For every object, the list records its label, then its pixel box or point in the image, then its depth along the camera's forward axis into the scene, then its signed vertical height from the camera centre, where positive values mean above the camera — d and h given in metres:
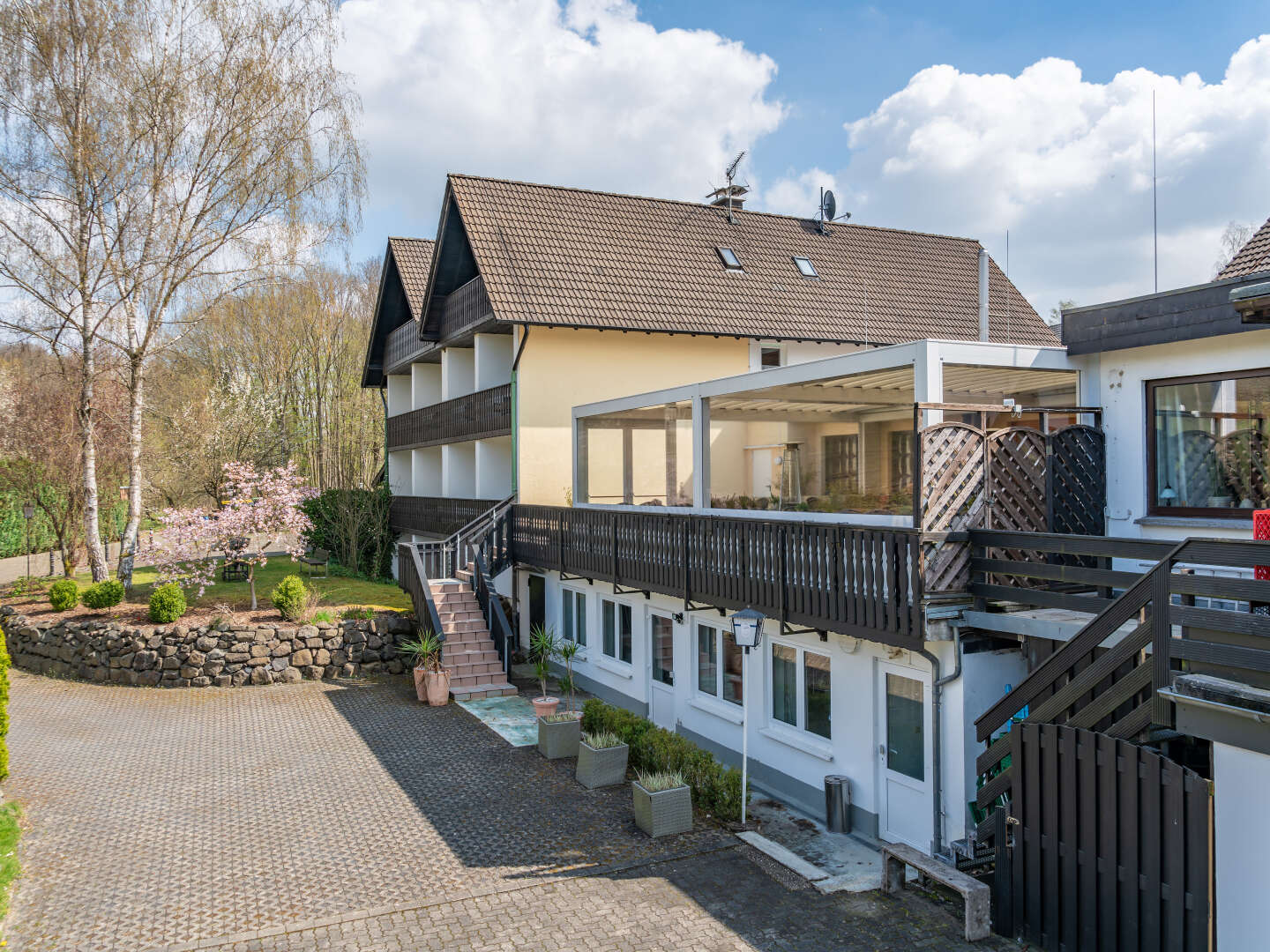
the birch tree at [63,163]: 18.86 +6.84
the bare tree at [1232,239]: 41.06 +10.95
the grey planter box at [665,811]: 9.48 -3.29
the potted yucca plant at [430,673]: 15.40 -3.01
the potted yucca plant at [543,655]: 13.48 -2.92
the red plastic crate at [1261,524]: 6.38 -0.28
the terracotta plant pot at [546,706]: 13.40 -3.10
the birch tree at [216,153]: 19.56 +7.46
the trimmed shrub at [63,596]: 18.89 -2.01
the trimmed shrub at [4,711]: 11.51 -2.66
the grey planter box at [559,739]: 12.36 -3.29
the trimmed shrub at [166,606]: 17.56 -2.08
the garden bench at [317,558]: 28.44 -1.99
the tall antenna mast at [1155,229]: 11.20 +3.09
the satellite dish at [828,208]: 25.41 +7.66
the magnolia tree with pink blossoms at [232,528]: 18.92 -0.69
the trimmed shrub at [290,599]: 17.72 -1.99
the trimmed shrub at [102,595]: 18.56 -1.97
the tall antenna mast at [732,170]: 25.11 +8.60
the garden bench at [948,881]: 7.25 -3.18
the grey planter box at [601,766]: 11.14 -3.31
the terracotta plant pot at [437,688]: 15.38 -3.22
